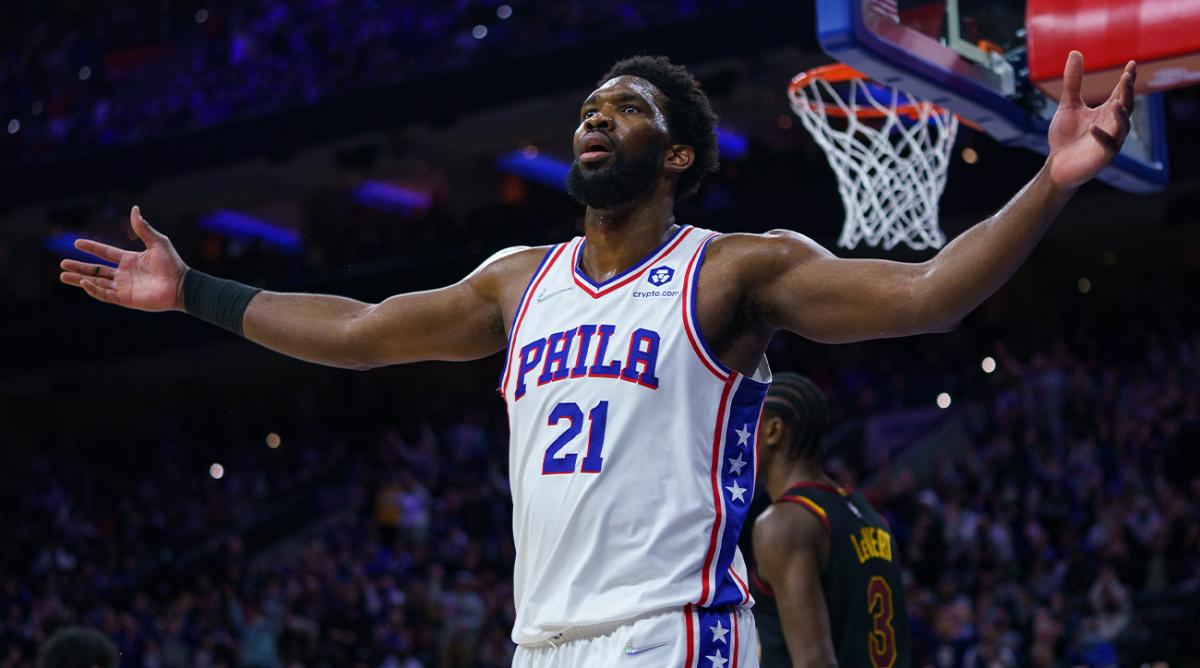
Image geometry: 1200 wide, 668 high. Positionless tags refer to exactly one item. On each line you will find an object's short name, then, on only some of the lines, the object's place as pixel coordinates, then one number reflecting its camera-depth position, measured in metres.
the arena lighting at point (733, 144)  21.50
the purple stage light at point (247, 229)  25.06
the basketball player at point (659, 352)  2.74
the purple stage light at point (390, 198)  24.52
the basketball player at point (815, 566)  4.09
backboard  4.76
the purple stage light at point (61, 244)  24.22
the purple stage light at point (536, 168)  22.95
